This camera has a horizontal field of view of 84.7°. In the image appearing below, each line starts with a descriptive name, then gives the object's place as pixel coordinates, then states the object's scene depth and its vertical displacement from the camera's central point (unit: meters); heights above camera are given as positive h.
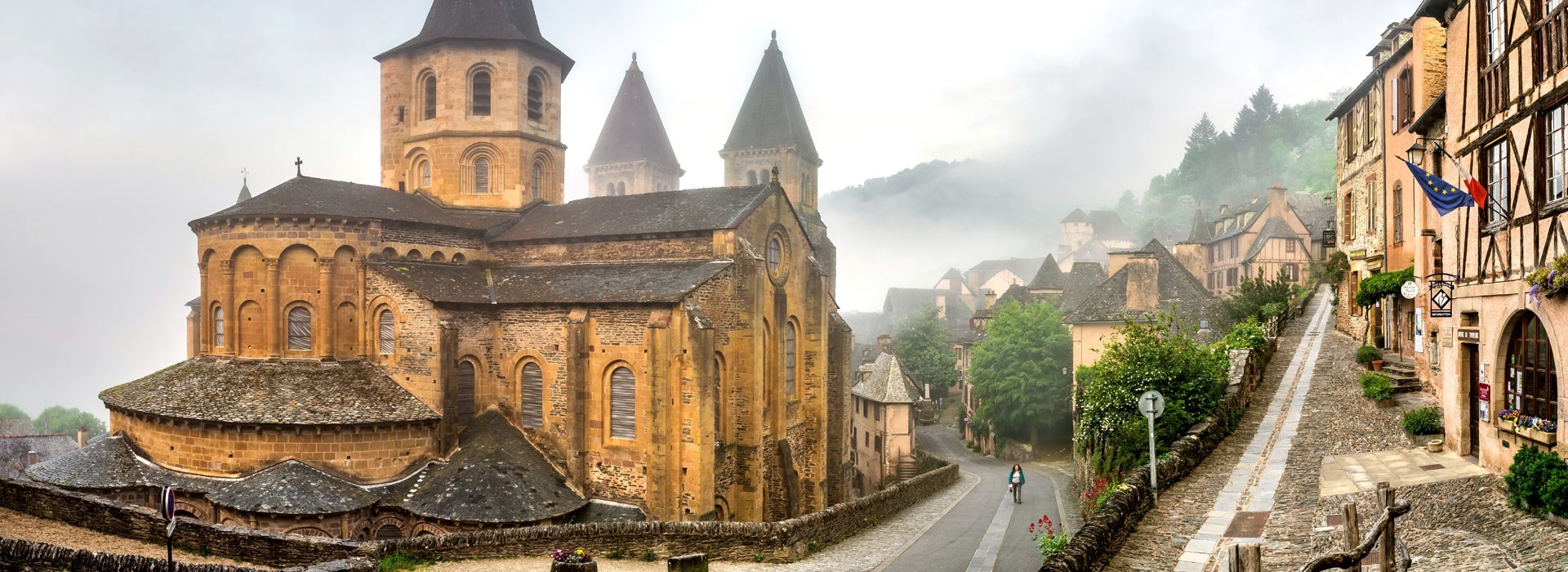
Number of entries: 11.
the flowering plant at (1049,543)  16.23 -4.90
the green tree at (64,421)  92.25 -14.10
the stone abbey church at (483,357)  22.12 -1.79
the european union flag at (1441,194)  13.19 +1.45
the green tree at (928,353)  61.22 -4.36
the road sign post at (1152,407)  14.13 -1.94
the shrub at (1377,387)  19.58 -2.30
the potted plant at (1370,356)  23.12 -1.88
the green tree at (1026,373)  43.78 -4.24
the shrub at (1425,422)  16.28 -2.55
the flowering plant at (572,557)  14.80 -4.57
